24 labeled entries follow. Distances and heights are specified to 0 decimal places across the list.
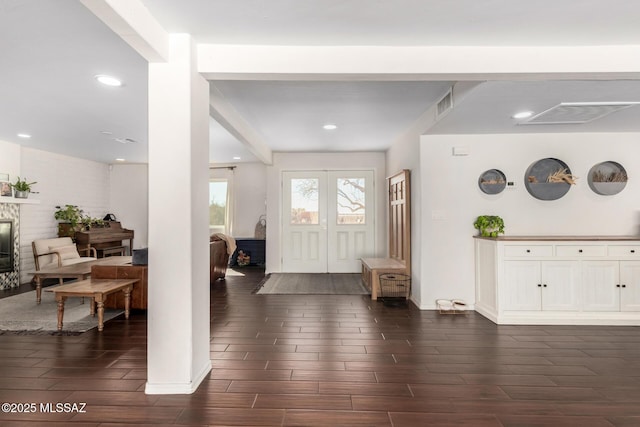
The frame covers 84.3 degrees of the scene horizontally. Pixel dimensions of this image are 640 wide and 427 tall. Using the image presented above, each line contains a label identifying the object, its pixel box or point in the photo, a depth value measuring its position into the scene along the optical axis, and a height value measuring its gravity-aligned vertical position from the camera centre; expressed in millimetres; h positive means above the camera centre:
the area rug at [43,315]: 3586 -1108
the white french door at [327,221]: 6766 -65
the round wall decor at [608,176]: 4164 +484
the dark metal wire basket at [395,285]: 4855 -929
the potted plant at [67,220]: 6586 -48
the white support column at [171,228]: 2258 -65
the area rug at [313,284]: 5230 -1076
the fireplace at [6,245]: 5516 -431
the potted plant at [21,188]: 5711 +486
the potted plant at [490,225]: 4082 -90
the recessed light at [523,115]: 3418 +1015
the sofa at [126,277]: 4164 -704
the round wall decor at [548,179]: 4172 +453
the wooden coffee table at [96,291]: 3535 -750
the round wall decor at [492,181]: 4223 +434
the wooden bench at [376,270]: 4867 -728
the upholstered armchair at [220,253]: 5727 -609
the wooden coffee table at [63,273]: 4578 -715
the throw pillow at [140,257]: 4266 -474
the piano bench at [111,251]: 7059 -684
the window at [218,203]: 8336 +349
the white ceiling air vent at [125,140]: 5526 +1235
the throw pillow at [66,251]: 5936 -564
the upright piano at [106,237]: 6656 -391
